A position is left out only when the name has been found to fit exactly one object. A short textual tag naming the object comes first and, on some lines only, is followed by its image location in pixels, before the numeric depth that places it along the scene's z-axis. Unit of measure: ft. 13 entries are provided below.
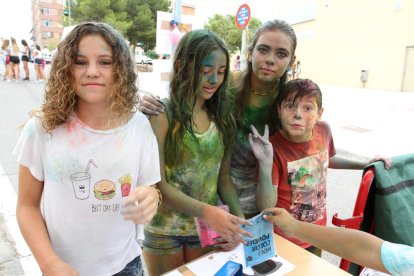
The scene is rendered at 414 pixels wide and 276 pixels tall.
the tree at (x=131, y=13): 77.97
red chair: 5.00
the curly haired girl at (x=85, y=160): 3.75
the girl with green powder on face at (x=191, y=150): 4.72
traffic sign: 24.10
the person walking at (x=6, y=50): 40.40
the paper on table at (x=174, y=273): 4.15
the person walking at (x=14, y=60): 40.45
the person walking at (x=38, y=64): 41.71
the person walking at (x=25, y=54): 43.97
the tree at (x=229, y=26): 110.83
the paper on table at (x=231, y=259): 4.27
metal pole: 26.38
